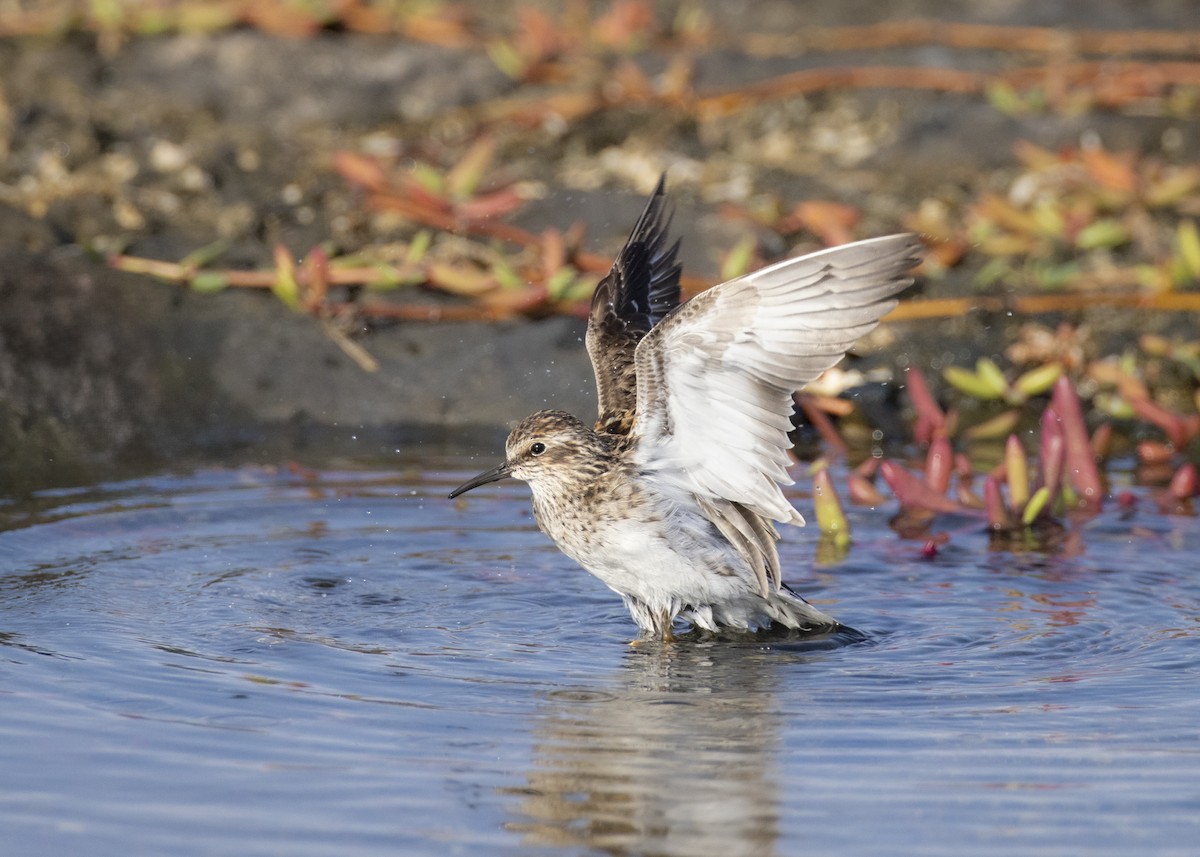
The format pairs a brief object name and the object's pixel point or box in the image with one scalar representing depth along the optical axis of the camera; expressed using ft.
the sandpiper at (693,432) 32.78
